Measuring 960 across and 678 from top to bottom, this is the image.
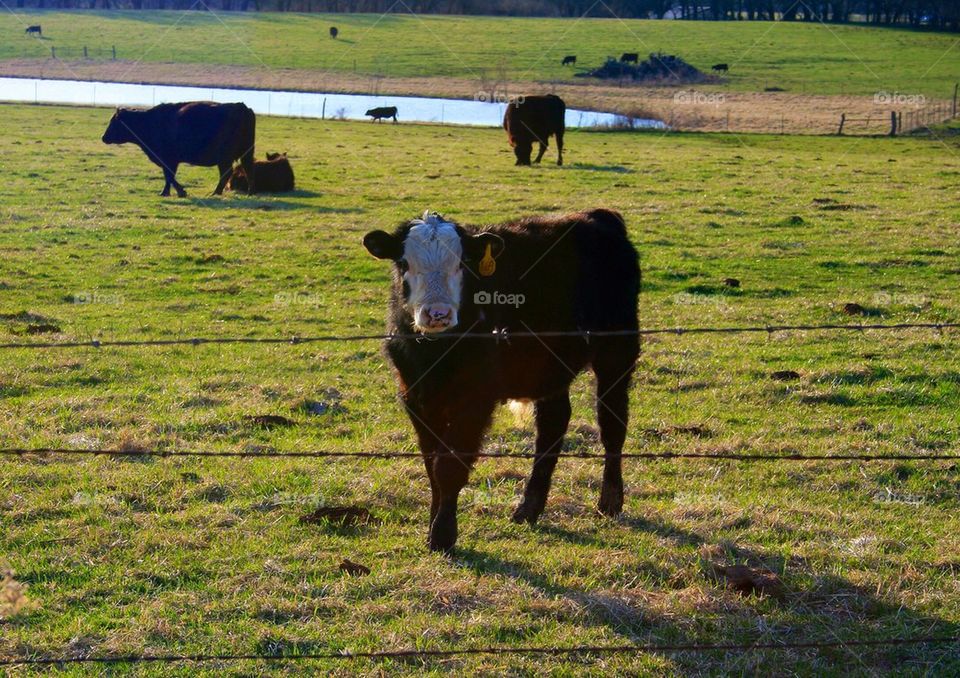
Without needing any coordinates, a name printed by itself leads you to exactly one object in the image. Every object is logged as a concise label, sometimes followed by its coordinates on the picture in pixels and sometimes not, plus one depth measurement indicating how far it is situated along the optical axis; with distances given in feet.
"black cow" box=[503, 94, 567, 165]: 96.68
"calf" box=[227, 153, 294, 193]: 72.38
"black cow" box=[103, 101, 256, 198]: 76.33
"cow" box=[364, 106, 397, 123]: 152.75
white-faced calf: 18.80
